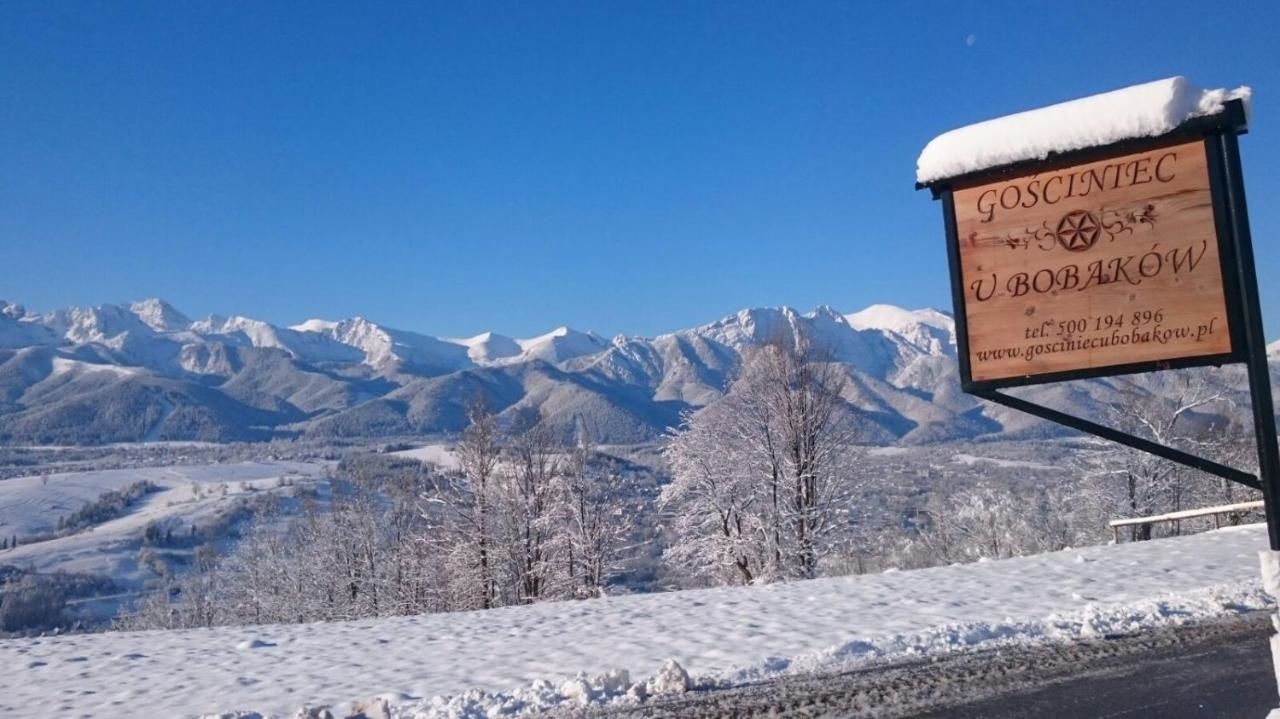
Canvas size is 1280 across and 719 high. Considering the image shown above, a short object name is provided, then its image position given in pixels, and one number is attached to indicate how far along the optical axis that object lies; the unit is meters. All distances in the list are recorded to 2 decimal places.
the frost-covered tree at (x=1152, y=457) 29.52
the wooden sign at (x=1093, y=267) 4.52
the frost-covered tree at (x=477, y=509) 27.53
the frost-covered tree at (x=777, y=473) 25.58
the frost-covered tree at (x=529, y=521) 28.39
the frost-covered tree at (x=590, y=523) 29.83
